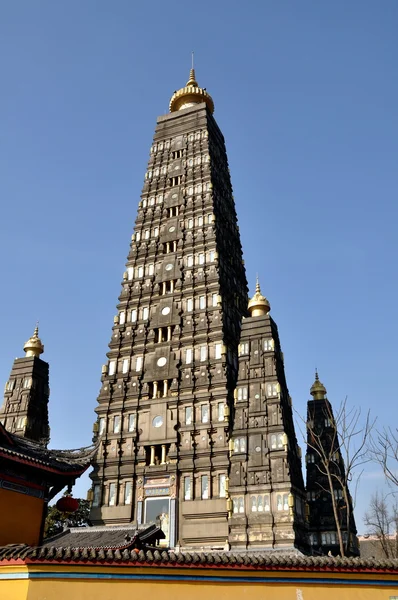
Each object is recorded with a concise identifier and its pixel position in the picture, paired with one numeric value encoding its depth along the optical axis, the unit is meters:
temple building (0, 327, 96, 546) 18.55
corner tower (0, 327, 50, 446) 50.06
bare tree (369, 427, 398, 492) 32.76
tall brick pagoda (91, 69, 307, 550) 37.81
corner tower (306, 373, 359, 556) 49.31
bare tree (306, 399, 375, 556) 49.62
